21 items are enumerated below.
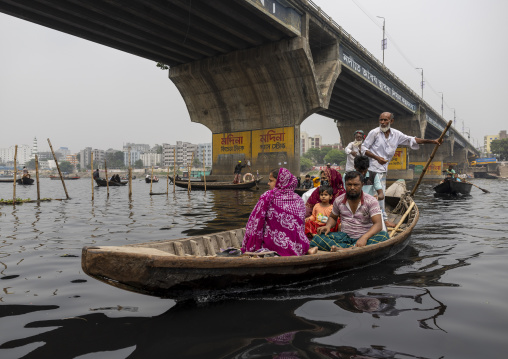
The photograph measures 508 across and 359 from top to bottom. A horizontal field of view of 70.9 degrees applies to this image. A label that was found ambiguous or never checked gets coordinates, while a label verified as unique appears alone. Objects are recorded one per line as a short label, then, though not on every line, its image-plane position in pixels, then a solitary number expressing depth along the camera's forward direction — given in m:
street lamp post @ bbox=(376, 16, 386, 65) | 37.93
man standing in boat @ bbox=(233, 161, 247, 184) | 22.21
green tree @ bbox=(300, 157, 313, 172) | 122.62
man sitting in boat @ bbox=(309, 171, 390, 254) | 4.35
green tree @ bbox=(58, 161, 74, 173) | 135.00
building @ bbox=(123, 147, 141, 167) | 188.69
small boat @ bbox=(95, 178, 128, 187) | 26.29
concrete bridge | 15.66
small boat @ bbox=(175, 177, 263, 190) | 20.61
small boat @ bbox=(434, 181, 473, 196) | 16.05
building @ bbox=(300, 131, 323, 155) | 170.12
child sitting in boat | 5.23
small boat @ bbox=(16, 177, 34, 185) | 28.70
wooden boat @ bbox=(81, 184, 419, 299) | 2.90
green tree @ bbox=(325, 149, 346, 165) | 121.22
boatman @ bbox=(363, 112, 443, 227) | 6.14
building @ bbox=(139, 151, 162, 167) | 183.75
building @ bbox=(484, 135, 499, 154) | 172.88
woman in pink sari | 3.87
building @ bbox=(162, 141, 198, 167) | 161.93
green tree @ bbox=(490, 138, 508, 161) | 89.51
